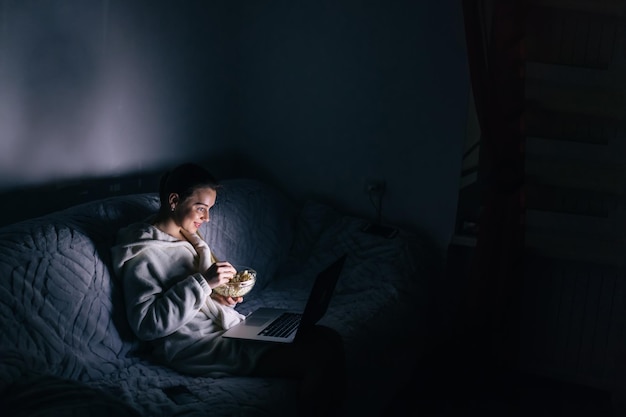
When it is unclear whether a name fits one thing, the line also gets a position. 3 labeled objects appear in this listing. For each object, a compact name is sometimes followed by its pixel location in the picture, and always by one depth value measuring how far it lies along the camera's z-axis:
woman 1.93
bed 1.63
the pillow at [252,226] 2.69
